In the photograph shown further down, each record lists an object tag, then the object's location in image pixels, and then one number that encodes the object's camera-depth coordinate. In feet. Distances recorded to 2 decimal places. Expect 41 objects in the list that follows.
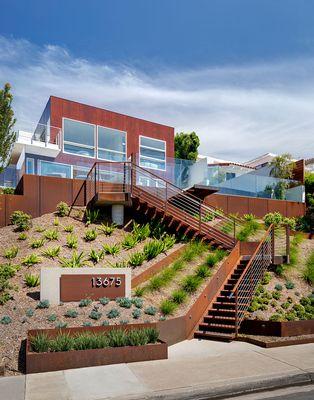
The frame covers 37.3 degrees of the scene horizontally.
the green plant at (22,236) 53.78
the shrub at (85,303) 39.78
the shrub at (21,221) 56.18
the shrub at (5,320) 34.76
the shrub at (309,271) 49.44
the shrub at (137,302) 41.16
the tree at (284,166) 95.81
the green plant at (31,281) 42.65
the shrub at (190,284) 45.29
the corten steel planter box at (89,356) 29.53
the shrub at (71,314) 37.45
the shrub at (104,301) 40.63
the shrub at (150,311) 40.35
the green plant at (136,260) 50.39
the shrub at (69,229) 56.49
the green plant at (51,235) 53.83
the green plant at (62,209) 61.00
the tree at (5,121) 43.93
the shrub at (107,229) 58.13
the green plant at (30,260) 47.65
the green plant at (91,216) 60.66
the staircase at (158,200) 57.00
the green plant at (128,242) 55.10
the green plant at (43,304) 38.45
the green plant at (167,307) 41.11
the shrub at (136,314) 39.11
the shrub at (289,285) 47.62
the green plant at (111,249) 52.54
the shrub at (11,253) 49.32
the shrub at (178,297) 43.36
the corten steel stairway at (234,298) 40.91
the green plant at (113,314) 38.37
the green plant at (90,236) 55.47
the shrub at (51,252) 49.78
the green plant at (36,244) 51.57
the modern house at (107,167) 63.36
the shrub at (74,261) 47.50
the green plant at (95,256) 50.08
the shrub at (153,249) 52.29
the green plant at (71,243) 52.75
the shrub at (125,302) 40.75
